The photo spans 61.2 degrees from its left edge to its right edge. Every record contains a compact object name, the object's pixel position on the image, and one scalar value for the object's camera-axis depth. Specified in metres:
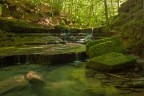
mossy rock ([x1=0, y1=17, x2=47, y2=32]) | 10.12
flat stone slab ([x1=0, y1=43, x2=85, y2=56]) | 6.67
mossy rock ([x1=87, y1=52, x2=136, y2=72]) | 4.90
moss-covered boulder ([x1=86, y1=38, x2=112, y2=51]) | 6.39
